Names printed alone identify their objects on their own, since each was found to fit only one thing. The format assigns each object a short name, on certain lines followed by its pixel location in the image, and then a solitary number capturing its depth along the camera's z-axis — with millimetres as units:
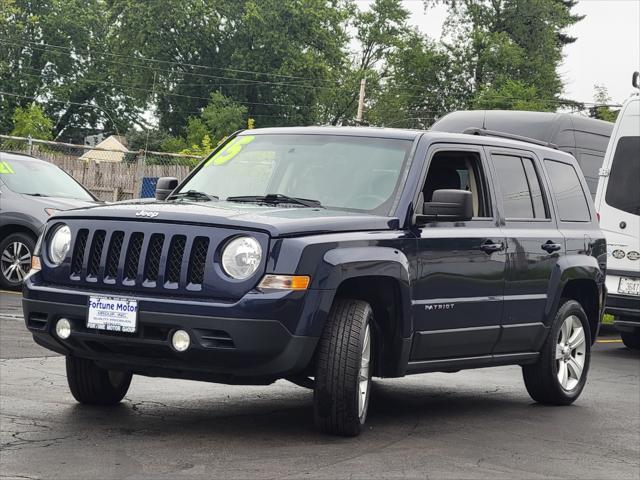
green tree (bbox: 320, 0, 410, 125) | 89125
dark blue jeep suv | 6816
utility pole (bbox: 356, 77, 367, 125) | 57962
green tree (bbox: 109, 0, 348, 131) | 81750
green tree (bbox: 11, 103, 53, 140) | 62556
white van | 14750
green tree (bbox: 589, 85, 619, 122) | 69312
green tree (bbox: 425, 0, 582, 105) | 79000
